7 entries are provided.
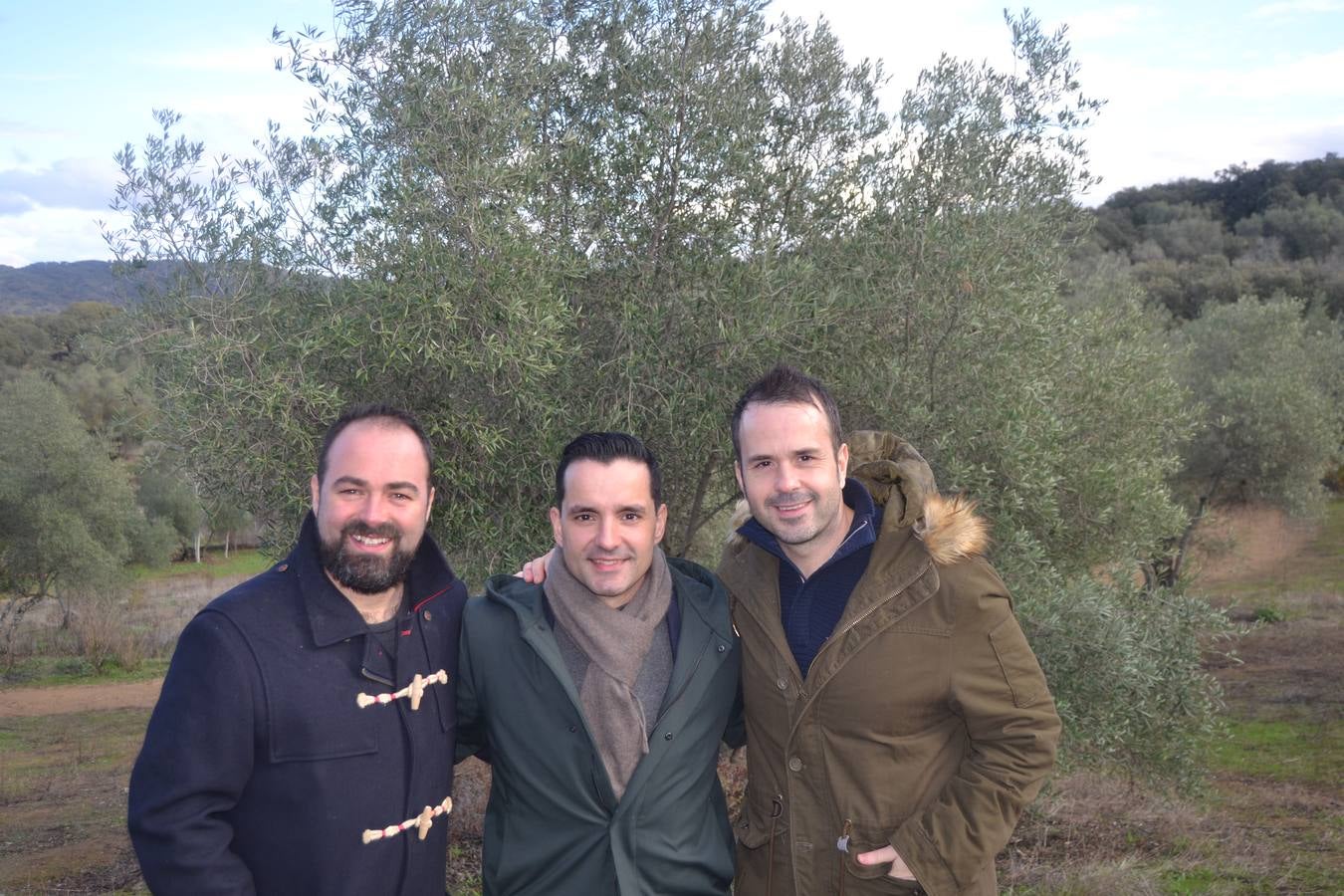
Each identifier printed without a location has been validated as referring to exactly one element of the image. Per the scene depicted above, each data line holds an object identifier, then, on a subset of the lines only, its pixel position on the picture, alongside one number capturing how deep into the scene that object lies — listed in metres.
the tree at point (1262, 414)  25.97
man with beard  2.95
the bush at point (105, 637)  25.89
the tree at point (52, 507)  26.33
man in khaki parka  3.50
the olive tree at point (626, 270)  6.30
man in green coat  3.53
